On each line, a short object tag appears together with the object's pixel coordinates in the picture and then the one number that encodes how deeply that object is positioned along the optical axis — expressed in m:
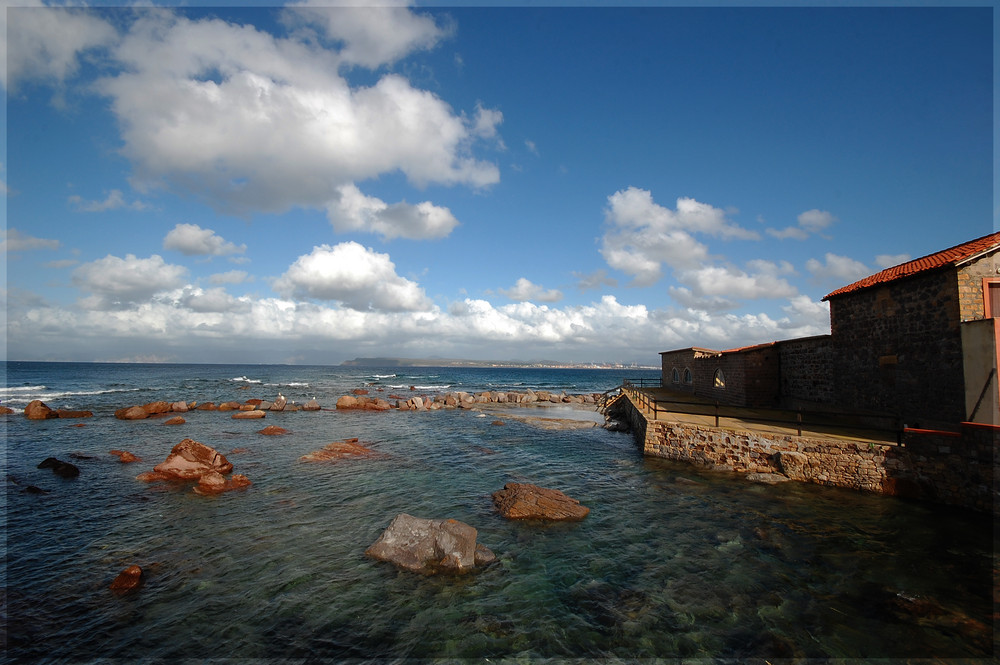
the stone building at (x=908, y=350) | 12.64
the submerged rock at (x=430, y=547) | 8.88
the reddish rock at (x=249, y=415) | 31.22
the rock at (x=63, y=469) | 15.48
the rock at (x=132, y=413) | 30.15
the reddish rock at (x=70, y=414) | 30.25
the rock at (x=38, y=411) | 29.16
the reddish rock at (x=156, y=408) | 32.00
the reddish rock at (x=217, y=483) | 13.82
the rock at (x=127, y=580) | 8.02
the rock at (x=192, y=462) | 15.24
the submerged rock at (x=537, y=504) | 11.78
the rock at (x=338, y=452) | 18.25
